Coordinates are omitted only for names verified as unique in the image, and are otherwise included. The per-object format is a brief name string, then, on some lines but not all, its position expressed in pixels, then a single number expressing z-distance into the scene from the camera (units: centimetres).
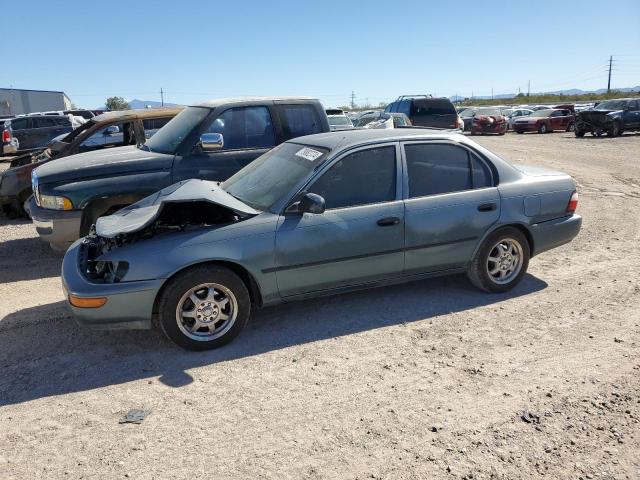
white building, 6353
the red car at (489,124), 2975
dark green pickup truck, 586
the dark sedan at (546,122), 3006
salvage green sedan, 394
